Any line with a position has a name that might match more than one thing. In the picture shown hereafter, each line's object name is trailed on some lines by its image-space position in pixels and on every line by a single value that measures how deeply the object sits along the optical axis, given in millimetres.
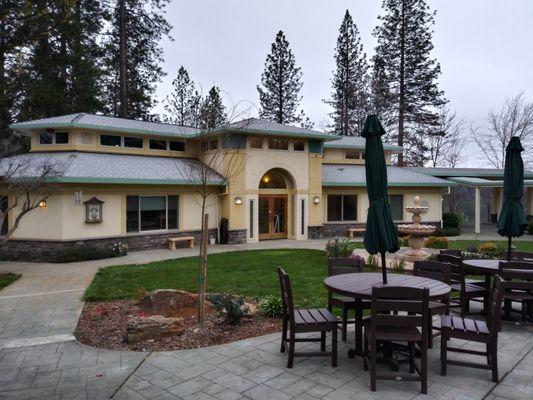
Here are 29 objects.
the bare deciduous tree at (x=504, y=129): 31359
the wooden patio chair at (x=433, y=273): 5023
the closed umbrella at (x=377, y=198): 4730
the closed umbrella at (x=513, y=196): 7074
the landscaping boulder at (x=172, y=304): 6613
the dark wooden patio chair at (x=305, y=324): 4469
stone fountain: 12117
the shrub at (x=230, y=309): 5688
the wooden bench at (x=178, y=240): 15352
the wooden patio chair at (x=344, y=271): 5094
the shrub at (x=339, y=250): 11800
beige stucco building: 13523
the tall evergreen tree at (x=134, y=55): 24328
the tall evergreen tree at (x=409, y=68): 30094
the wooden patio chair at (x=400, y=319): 3910
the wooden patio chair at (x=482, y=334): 4234
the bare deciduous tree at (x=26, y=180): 11977
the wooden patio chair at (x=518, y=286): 6047
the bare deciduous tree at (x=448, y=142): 34000
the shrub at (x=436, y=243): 15344
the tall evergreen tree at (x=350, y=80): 32094
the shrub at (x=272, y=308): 6363
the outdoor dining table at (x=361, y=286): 4359
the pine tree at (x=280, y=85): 32594
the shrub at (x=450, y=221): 21891
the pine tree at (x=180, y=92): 33000
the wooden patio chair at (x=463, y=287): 6449
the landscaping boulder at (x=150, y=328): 5289
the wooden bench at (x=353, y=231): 19641
